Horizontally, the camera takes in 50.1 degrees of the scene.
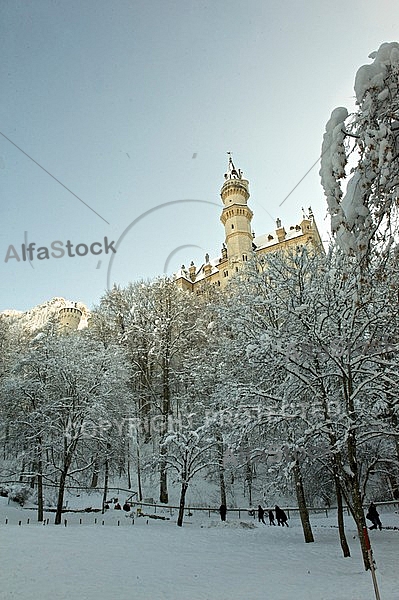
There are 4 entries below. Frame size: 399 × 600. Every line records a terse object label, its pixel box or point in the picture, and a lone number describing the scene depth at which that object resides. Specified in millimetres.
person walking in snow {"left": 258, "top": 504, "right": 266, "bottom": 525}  20361
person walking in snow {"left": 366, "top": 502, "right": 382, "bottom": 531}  17734
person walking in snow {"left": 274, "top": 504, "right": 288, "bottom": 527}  19312
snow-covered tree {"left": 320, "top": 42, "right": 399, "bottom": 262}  4664
